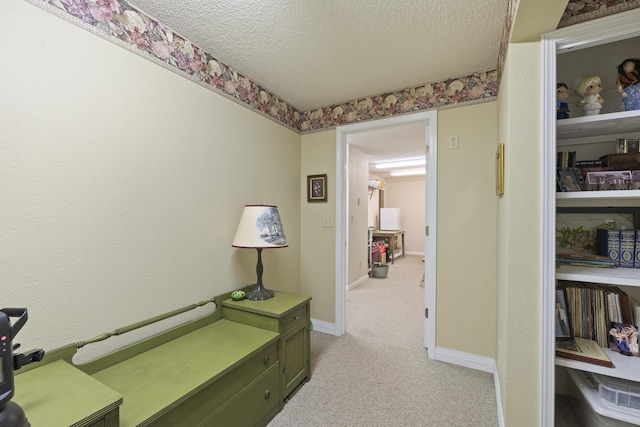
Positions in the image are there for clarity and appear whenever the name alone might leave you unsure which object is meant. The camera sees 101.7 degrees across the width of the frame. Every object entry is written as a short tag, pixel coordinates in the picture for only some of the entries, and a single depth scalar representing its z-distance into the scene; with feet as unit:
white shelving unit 3.72
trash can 16.10
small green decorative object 6.05
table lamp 5.83
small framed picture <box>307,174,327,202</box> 8.81
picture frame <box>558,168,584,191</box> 4.46
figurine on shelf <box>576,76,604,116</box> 4.25
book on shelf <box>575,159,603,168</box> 4.64
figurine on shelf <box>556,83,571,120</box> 4.56
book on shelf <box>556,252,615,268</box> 4.35
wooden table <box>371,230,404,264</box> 20.43
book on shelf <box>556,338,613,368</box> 3.84
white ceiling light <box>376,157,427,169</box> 17.31
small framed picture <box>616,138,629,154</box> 4.43
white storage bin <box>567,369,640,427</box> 3.73
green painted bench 2.86
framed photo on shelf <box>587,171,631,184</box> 4.19
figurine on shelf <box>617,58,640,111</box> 4.00
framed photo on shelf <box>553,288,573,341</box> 4.24
